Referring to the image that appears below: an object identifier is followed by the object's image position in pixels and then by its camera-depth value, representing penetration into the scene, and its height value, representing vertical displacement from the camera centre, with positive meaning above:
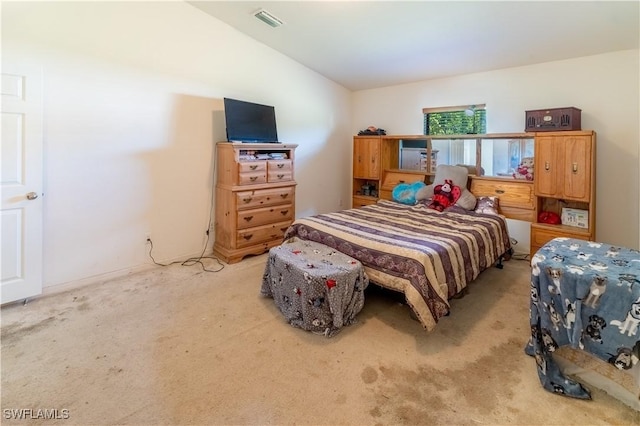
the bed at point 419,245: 2.27 -0.29
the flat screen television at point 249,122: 3.88 +1.12
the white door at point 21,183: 2.60 +0.21
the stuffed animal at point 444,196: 3.95 +0.18
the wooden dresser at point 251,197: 3.82 +0.16
